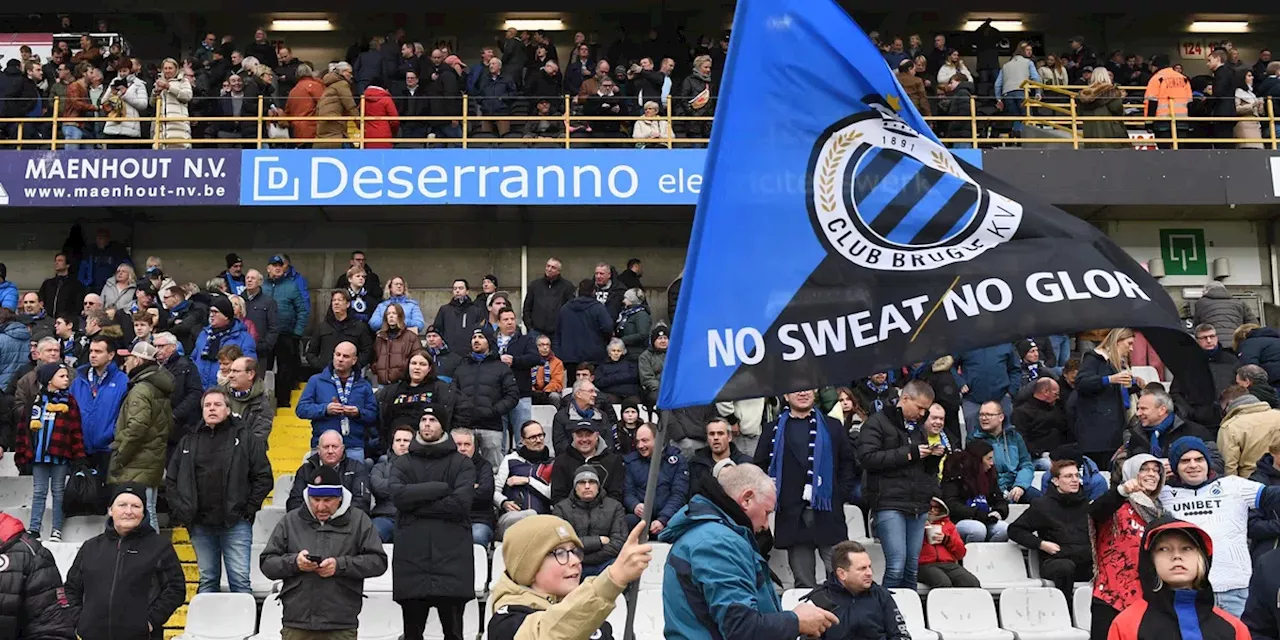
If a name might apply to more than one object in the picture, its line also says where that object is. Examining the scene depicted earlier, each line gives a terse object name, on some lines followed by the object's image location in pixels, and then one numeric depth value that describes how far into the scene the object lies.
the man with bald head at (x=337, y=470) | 9.41
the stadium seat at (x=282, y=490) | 11.27
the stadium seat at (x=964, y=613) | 9.21
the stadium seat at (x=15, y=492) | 11.62
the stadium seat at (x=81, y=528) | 10.77
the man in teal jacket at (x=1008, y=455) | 10.73
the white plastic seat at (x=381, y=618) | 9.17
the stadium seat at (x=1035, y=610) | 9.36
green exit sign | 18.59
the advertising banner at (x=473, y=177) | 16.23
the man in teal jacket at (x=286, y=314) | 14.45
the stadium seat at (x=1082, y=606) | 9.44
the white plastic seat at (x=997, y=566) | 10.05
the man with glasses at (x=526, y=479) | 10.14
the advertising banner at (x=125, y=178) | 16.23
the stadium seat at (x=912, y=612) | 8.99
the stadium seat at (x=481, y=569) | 9.52
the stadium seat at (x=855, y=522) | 10.62
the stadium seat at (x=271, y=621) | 9.02
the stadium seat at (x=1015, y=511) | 11.00
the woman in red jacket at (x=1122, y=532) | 7.39
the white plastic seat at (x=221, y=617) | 9.01
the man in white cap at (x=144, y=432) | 10.13
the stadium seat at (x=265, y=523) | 10.45
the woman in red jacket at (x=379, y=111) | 16.98
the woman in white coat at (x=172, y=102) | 16.67
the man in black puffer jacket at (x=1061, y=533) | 9.70
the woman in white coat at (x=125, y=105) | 16.69
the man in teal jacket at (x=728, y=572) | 4.18
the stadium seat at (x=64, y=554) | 9.91
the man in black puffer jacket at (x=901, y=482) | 9.45
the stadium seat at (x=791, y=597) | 8.73
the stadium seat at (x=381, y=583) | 9.73
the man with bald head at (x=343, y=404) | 10.93
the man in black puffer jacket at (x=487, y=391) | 11.68
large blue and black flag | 4.13
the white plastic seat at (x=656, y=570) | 9.95
